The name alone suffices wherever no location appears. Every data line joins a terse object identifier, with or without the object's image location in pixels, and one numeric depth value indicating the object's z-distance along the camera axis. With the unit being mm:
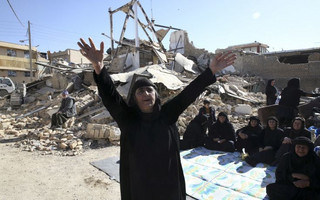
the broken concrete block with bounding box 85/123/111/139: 5145
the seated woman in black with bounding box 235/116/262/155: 4121
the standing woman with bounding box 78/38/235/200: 1335
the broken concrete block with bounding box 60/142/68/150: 4819
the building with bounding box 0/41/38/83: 26500
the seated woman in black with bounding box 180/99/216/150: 4652
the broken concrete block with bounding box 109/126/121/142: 5080
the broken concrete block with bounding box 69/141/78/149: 4797
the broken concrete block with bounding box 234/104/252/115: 7625
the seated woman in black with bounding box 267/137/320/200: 2262
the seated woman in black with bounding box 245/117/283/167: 3623
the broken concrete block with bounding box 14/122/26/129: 6998
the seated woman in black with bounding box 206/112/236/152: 4371
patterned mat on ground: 2760
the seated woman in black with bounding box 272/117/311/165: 3357
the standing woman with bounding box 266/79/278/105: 6859
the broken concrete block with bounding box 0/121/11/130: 6582
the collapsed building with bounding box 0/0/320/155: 5277
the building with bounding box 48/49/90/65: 29891
